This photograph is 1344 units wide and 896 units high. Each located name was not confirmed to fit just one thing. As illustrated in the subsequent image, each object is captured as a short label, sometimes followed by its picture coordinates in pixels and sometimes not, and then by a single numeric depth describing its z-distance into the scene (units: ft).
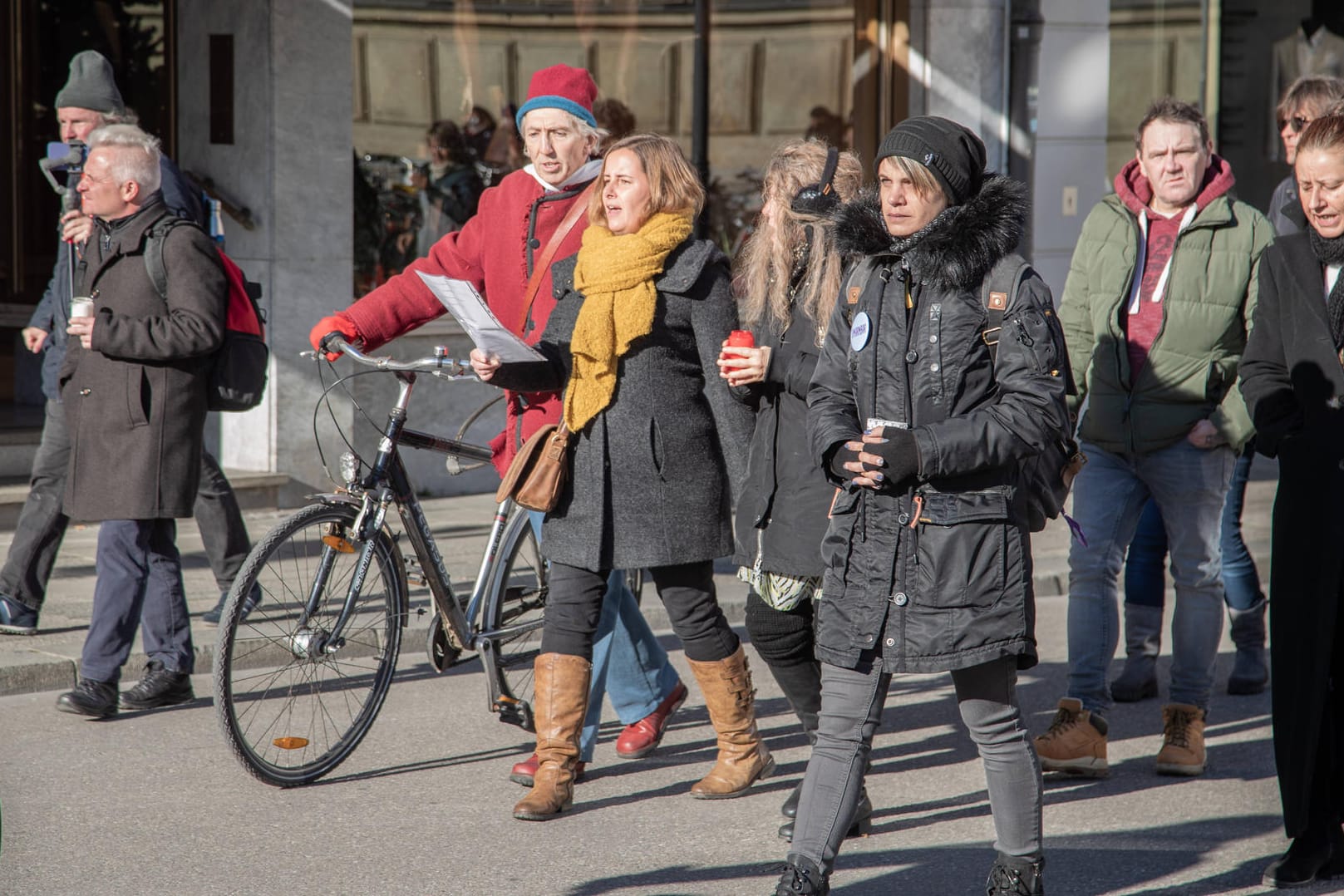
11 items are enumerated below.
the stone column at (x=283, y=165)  65.00
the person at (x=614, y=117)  75.46
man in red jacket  34.01
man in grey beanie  43.55
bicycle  32.42
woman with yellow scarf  31.35
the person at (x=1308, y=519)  27.86
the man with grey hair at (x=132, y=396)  37.52
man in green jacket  35.42
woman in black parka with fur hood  24.63
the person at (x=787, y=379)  30.35
